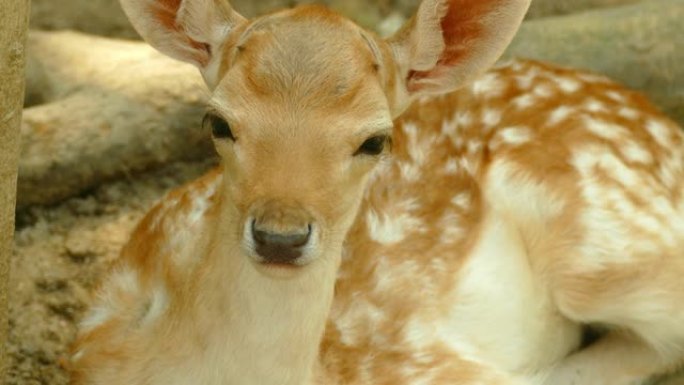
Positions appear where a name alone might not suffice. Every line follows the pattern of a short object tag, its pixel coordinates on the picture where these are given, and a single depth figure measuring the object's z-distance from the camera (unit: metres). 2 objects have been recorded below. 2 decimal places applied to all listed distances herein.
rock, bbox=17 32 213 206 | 9.27
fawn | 5.68
